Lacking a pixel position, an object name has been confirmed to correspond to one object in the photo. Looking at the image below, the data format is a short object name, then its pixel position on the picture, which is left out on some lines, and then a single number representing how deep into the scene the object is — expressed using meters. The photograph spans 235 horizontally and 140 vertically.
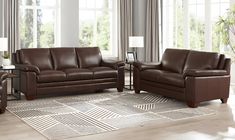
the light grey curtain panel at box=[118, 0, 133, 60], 10.90
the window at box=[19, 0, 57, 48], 9.88
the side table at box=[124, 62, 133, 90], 8.22
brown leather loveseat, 6.23
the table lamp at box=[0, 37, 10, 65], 6.94
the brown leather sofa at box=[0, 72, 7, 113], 5.65
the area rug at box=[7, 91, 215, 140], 5.03
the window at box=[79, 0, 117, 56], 10.66
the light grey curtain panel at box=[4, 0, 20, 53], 9.27
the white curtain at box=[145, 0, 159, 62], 10.66
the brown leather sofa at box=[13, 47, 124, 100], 6.88
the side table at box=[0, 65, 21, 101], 6.81
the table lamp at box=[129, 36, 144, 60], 8.41
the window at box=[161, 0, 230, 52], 9.15
